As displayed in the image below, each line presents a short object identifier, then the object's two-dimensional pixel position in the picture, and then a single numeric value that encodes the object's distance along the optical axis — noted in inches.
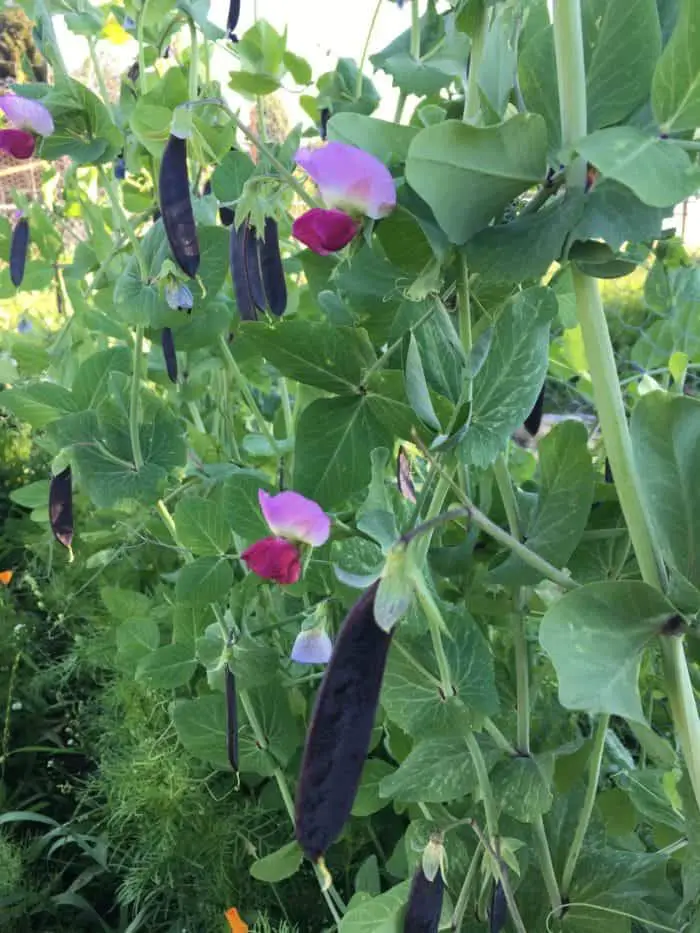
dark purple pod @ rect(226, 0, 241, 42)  34.8
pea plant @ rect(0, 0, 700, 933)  14.2
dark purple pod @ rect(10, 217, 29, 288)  36.4
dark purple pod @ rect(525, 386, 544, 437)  22.6
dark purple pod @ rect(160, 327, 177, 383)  31.2
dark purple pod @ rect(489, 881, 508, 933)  18.8
